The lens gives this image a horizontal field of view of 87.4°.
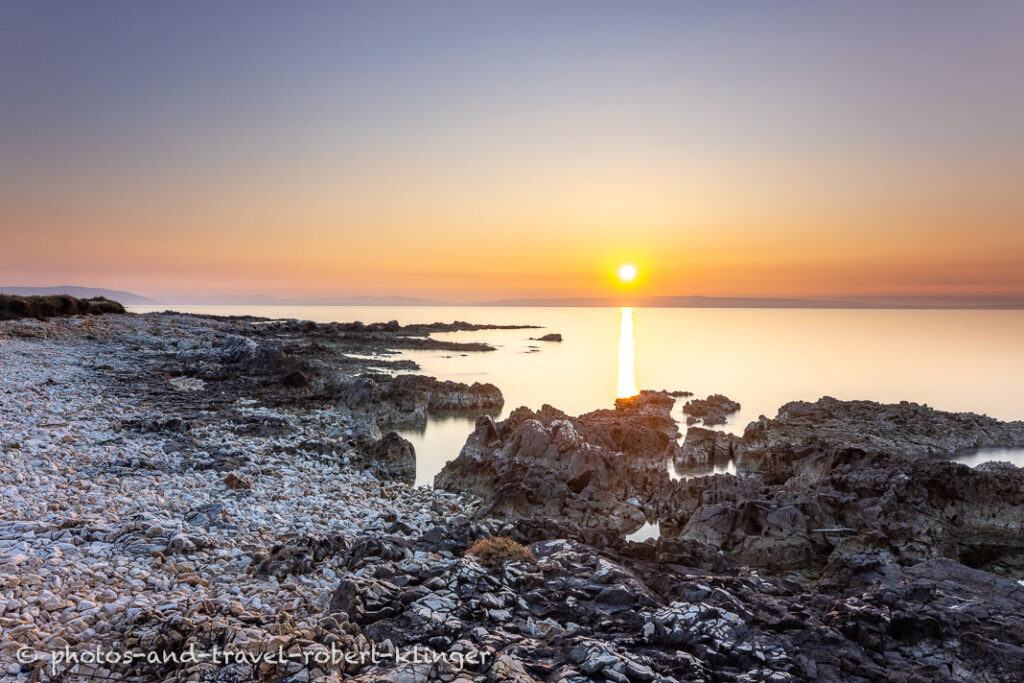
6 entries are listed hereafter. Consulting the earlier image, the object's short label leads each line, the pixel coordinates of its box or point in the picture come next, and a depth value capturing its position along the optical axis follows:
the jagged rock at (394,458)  16.44
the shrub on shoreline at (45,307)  44.88
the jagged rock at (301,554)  8.27
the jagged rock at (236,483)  11.90
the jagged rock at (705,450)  20.33
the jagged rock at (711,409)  29.23
